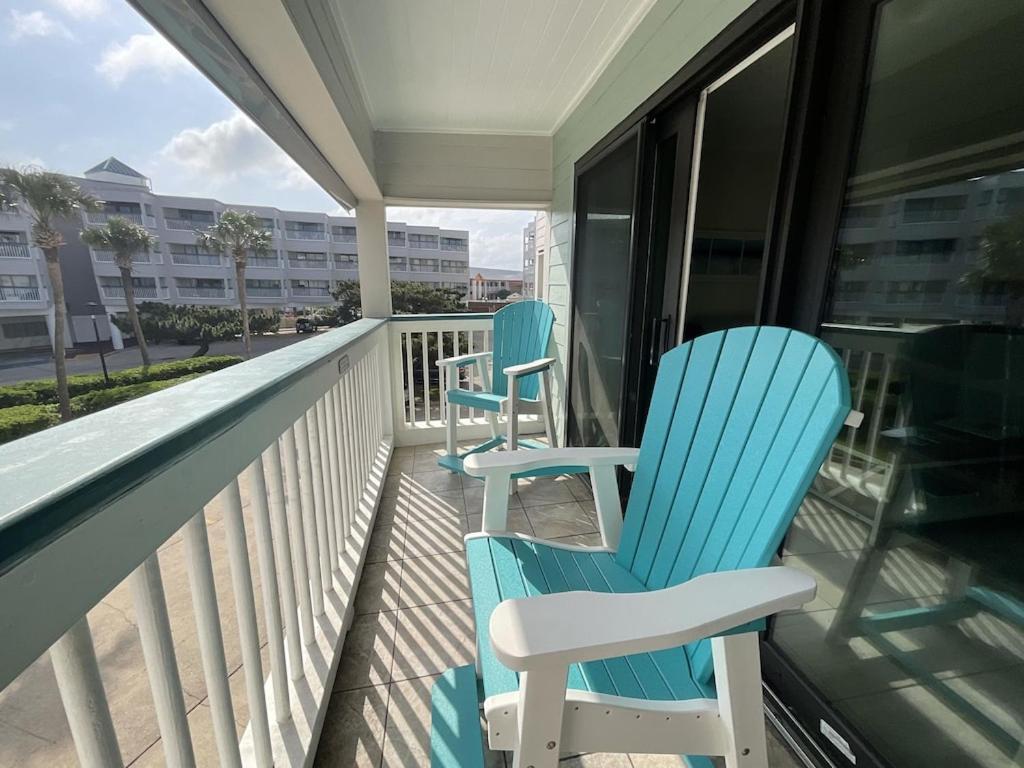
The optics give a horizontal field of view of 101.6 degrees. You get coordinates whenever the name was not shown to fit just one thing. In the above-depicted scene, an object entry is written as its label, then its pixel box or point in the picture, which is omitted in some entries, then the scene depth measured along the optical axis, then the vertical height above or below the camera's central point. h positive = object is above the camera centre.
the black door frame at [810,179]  1.05 +0.32
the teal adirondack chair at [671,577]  0.61 -0.48
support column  3.29 +0.30
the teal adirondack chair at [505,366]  2.94 -0.53
